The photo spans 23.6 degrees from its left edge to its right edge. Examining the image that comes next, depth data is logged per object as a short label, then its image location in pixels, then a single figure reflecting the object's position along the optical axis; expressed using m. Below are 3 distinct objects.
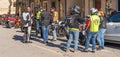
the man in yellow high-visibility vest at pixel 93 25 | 10.88
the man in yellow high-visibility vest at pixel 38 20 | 16.50
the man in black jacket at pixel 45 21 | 13.88
